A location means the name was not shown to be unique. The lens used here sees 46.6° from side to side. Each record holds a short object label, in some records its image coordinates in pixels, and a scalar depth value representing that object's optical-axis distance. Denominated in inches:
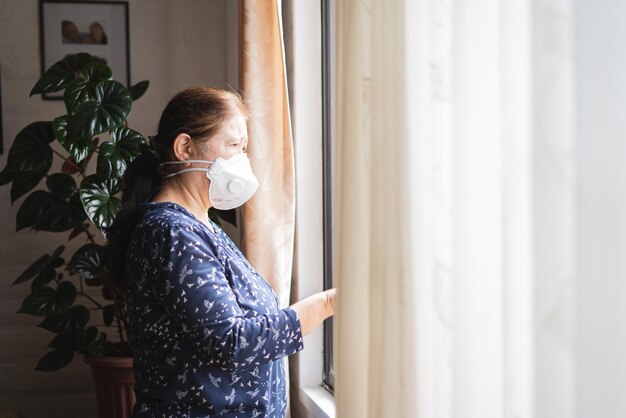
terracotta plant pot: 105.7
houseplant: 93.7
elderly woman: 52.1
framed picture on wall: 131.3
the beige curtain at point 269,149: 81.1
